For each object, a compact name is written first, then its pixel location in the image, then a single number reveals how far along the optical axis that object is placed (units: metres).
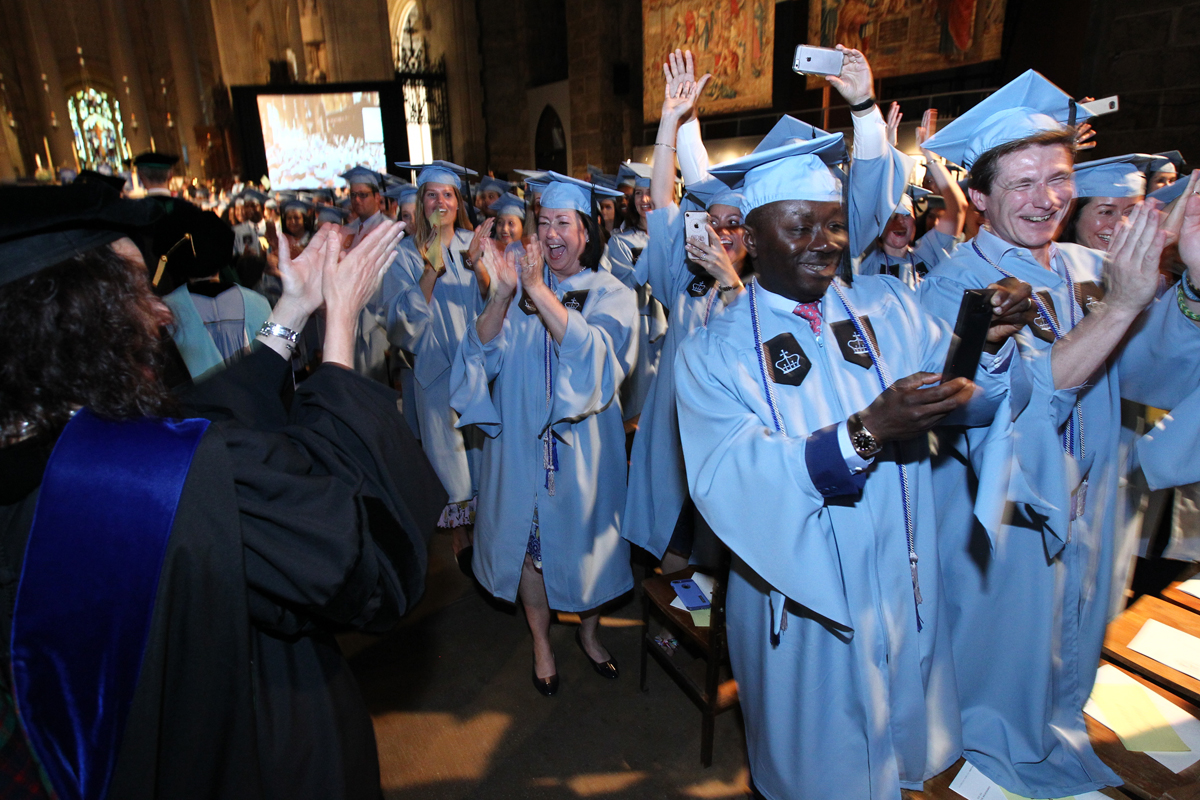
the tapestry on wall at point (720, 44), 12.62
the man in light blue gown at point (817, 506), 1.65
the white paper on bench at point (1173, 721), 2.09
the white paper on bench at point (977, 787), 2.02
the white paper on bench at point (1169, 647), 2.26
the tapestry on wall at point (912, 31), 9.16
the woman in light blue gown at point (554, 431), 3.05
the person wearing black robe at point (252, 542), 1.07
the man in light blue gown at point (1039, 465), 2.00
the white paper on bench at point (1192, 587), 2.74
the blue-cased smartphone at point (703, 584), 2.87
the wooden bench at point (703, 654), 2.53
